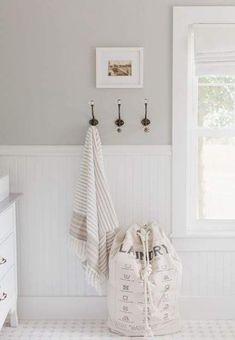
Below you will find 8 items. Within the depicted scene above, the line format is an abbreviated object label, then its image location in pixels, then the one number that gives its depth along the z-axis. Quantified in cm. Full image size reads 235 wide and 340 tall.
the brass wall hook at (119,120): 349
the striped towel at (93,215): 337
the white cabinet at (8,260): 304
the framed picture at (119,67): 344
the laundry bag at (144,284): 326
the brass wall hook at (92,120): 347
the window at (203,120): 340
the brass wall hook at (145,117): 349
